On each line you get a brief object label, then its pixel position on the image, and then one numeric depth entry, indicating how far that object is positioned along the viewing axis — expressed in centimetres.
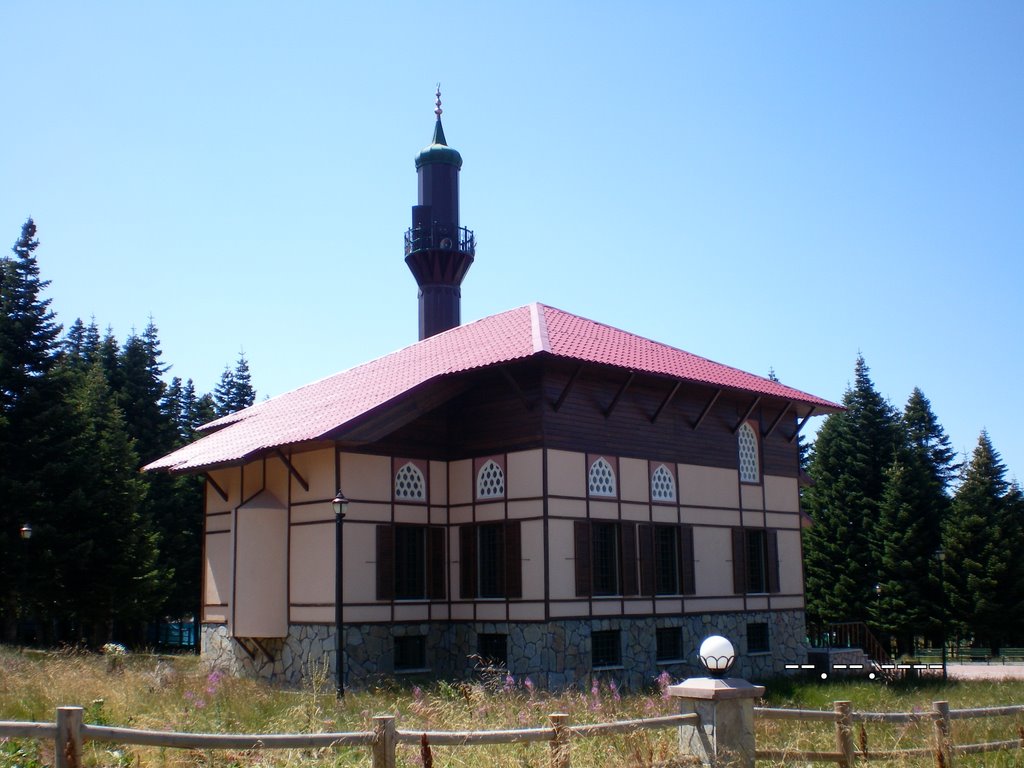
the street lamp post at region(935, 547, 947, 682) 4144
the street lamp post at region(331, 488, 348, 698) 1859
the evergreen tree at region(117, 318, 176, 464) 4488
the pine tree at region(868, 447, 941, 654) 4144
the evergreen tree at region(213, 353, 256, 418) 5416
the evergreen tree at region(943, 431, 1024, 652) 4031
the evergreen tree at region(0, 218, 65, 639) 3070
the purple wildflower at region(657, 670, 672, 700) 1957
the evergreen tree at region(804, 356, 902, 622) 4400
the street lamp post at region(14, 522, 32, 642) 3049
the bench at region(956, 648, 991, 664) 4494
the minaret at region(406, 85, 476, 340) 3869
